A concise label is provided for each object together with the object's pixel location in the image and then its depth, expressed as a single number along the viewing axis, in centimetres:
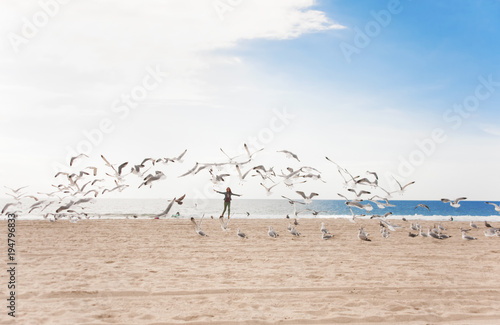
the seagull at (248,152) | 1339
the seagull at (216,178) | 1378
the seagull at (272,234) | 1750
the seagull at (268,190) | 1574
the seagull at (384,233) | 1762
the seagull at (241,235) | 1712
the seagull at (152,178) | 1225
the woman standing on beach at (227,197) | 2172
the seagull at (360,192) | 1599
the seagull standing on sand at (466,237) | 1786
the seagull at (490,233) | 1992
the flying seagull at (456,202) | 1774
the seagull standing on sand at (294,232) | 1836
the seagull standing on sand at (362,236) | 1641
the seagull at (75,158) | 1411
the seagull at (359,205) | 1566
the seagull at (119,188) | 1263
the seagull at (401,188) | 1455
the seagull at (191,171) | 1196
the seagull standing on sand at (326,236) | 1722
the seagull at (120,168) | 1316
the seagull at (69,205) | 1243
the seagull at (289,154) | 1433
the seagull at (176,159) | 1263
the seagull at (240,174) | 1395
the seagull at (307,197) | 1620
